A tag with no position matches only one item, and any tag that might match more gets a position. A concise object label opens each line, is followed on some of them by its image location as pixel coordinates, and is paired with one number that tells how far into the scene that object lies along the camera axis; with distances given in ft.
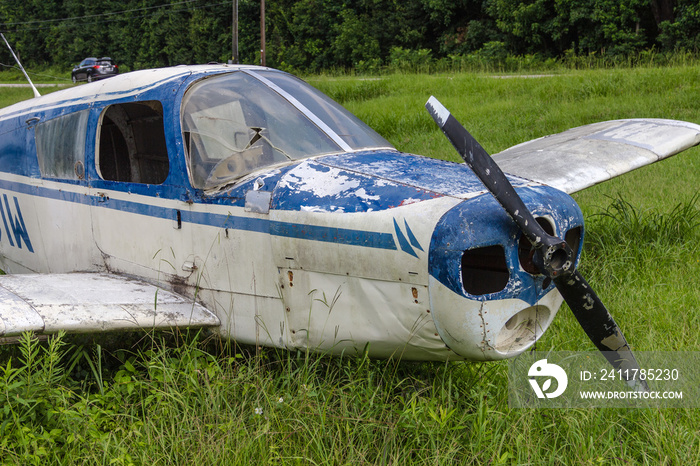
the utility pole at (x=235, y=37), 88.30
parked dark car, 113.80
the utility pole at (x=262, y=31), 88.07
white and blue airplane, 8.96
